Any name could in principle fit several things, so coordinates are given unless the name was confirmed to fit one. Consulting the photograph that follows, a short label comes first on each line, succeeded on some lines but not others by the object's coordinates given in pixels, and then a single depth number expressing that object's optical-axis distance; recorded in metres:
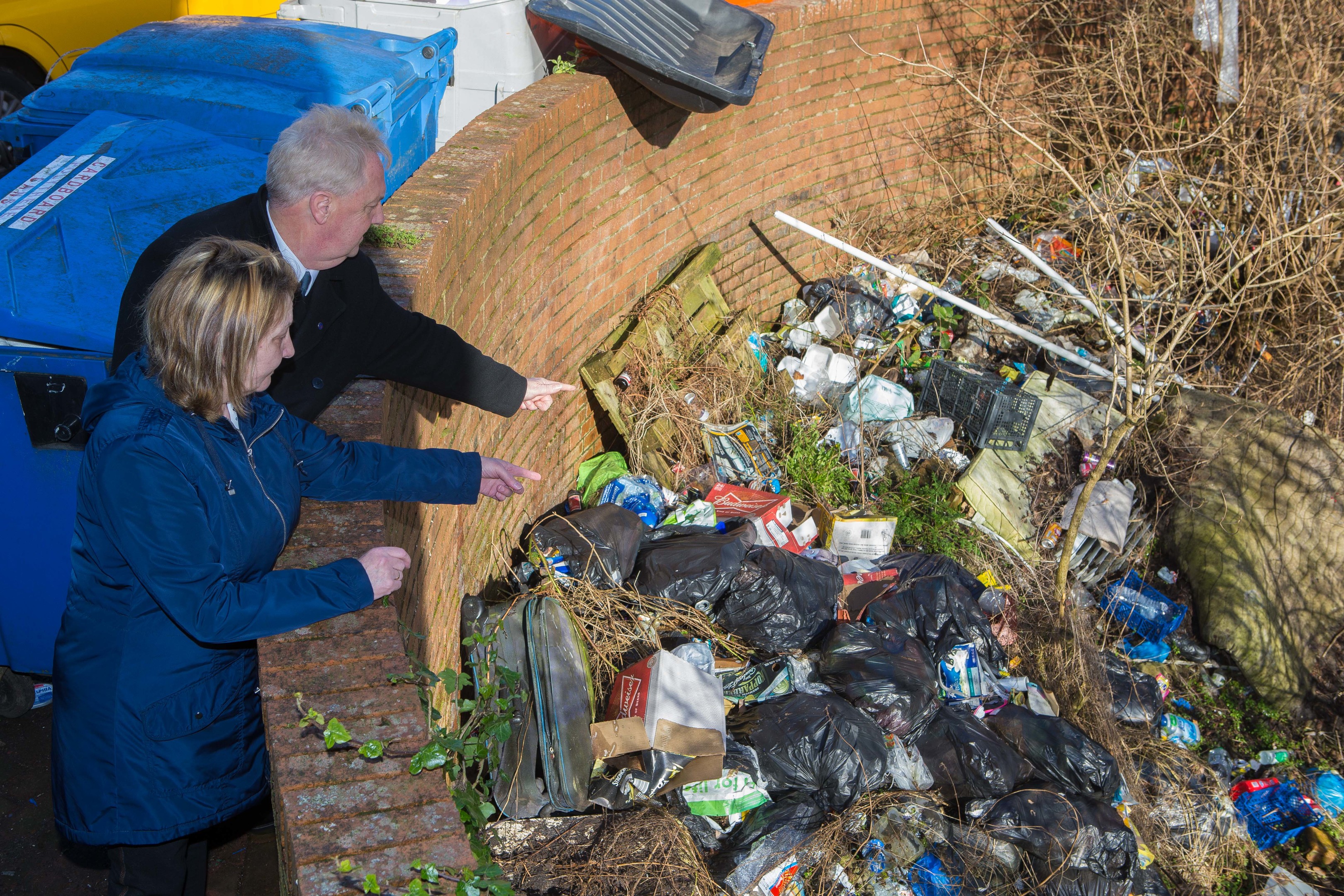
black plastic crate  5.43
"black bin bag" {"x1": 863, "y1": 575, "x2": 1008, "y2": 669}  4.12
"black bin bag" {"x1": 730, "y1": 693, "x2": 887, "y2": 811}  3.34
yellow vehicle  6.58
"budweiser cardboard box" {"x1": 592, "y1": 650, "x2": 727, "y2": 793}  3.14
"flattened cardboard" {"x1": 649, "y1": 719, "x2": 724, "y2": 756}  3.14
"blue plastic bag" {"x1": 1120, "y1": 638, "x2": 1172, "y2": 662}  4.91
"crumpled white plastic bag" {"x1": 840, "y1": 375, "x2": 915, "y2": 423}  5.66
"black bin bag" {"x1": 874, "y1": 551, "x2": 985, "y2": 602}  4.44
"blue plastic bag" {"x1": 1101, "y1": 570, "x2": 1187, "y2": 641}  4.98
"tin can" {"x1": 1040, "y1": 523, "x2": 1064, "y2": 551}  5.24
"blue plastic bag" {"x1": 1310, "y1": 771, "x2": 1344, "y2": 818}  4.38
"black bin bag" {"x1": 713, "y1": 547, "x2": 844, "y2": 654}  3.83
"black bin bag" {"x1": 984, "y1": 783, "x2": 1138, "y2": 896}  3.37
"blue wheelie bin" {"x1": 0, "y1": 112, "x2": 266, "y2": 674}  3.07
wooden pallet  4.75
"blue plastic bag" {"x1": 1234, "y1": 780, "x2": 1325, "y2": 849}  4.29
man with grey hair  2.22
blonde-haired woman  1.68
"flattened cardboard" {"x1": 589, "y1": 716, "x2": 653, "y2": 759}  3.13
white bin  5.57
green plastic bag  4.68
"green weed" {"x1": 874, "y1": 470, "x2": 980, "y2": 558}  4.99
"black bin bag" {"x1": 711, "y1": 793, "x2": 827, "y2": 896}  3.08
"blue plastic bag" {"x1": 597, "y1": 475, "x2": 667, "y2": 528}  4.46
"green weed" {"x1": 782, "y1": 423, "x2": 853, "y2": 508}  5.11
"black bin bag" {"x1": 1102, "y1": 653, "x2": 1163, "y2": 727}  4.48
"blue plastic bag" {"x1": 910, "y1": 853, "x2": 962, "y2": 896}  3.19
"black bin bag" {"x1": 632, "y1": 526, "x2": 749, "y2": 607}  3.78
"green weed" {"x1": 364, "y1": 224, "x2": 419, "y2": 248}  2.99
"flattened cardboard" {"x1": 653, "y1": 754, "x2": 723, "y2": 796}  3.18
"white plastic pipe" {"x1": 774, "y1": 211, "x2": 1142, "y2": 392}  5.66
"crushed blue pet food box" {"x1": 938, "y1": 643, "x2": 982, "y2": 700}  4.07
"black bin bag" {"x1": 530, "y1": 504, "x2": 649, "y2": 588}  3.78
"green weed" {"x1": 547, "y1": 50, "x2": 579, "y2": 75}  4.53
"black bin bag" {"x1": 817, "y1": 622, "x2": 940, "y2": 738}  3.63
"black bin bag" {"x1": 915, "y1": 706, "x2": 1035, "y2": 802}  3.56
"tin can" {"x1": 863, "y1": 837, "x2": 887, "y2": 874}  3.20
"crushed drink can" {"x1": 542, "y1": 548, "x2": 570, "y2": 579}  3.72
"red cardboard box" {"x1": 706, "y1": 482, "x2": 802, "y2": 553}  4.46
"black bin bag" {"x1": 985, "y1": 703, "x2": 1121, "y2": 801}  3.69
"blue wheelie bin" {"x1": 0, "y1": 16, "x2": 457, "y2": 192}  4.08
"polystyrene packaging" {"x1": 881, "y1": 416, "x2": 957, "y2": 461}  5.48
